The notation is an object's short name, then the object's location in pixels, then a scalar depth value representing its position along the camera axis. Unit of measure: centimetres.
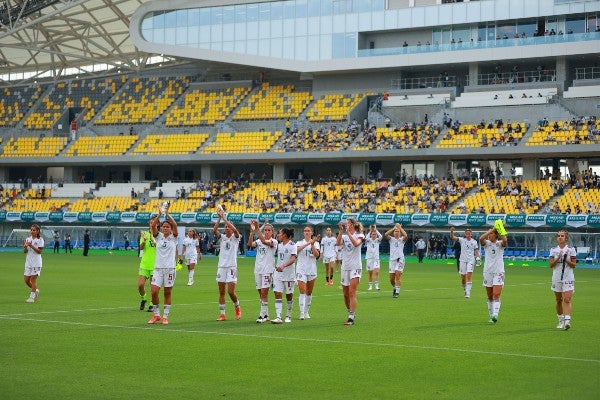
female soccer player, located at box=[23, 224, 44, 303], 2772
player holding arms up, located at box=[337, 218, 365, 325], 2227
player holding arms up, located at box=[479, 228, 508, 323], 2309
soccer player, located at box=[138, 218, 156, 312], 2580
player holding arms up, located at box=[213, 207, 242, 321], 2286
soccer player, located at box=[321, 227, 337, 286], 3950
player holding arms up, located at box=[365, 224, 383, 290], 3434
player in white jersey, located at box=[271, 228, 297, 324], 2234
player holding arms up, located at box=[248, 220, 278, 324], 2239
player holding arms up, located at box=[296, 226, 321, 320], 2284
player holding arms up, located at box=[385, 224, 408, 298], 3253
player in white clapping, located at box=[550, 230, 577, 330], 2142
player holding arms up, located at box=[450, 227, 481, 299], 3244
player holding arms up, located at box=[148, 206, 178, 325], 2217
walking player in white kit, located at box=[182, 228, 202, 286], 3850
